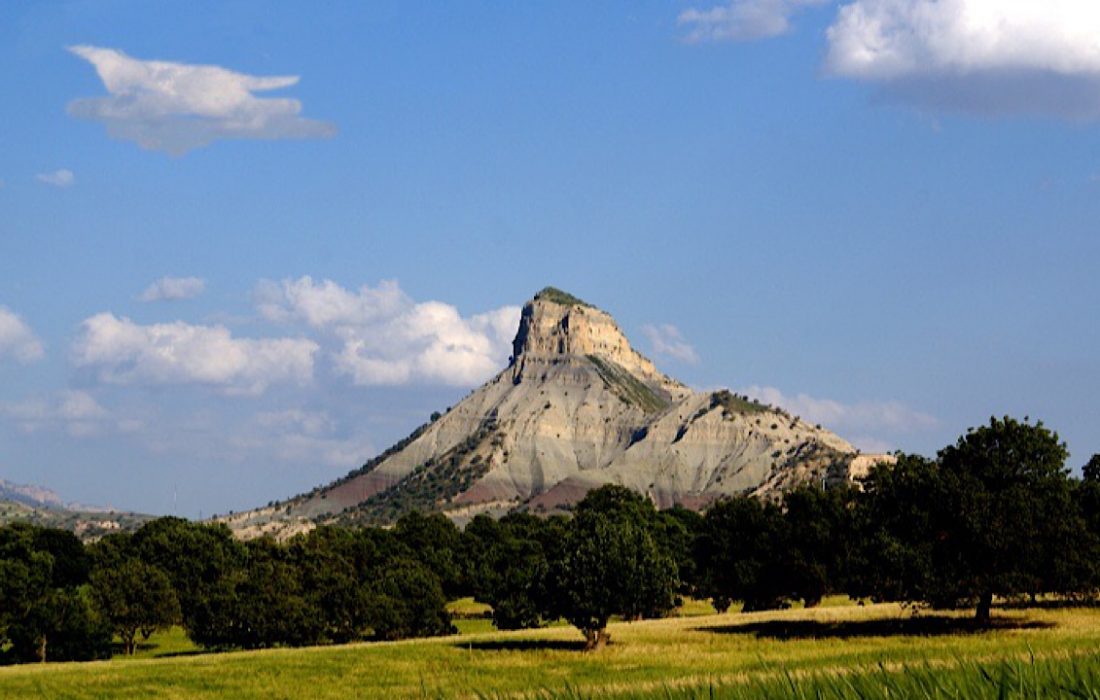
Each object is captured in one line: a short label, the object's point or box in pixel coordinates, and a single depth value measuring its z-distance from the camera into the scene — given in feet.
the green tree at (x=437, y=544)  490.08
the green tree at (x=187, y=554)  450.71
